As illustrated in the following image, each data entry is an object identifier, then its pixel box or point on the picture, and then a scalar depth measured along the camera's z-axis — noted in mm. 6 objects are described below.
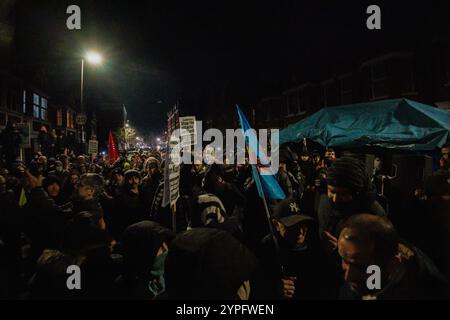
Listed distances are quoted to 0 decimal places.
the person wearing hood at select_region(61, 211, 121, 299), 2400
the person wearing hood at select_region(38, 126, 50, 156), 17219
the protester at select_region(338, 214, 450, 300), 1971
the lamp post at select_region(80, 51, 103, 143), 14640
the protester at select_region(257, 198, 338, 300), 2811
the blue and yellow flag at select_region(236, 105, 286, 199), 3903
